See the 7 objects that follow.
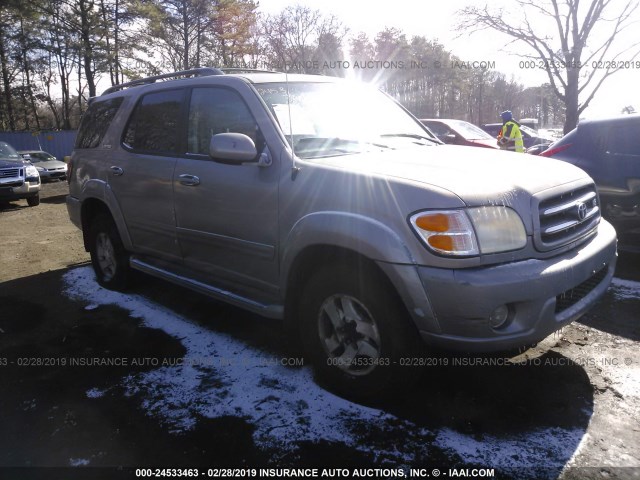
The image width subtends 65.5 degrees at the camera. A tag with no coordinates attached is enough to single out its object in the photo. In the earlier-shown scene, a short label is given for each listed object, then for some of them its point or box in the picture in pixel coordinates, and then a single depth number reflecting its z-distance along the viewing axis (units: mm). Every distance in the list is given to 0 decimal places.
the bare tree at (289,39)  34594
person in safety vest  10719
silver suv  2445
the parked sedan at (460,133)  11453
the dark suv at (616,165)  5262
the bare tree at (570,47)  18734
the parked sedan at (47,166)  19641
